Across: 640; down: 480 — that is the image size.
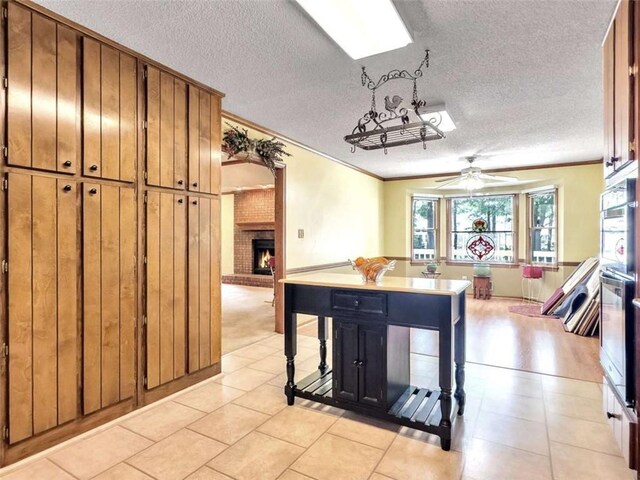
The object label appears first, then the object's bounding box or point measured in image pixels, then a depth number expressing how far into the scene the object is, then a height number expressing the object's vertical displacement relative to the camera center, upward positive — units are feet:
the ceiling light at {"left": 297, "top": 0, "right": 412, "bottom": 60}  6.23 +4.03
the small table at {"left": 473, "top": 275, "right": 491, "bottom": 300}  23.08 -2.97
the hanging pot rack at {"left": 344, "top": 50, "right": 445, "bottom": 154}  7.45 +2.41
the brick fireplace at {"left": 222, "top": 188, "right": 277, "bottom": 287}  29.94 +0.50
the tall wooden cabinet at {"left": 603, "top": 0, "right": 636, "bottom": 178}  5.76 +2.57
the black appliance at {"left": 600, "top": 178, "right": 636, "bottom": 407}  5.76 -0.78
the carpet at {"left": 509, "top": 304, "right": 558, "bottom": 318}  18.33 -3.81
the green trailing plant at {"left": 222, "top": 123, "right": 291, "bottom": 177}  12.18 +3.33
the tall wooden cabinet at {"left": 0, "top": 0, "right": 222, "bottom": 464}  6.43 +0.20
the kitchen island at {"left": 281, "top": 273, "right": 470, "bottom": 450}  6.98 -2.21
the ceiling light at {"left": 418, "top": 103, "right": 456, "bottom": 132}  11.41 +4.09
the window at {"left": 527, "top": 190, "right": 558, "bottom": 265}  21.83 +0.72
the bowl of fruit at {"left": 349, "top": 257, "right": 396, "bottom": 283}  8.20 -0.64
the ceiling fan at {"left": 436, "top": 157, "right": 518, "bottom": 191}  18.07 +3.16
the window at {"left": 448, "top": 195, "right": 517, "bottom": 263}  23.89 +1.11
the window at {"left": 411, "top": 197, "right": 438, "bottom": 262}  26.11 +0.85
